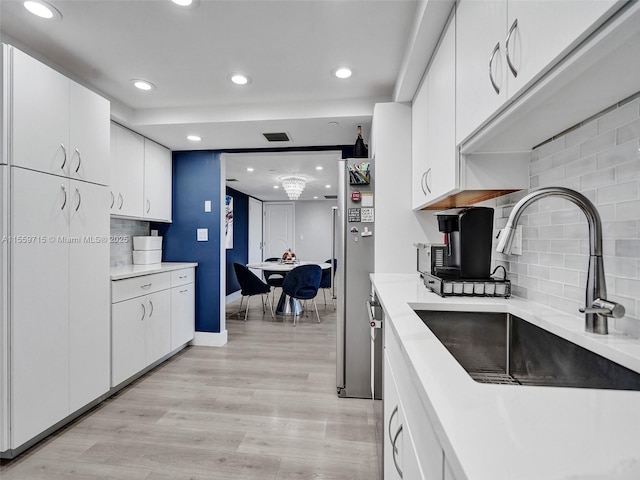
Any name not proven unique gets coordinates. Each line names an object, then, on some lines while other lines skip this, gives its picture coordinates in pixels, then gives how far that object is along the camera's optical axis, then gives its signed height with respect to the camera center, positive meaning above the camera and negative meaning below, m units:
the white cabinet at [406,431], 0.58 -0.44
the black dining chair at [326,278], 5.80 -0.68
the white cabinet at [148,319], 2.50 -0.71
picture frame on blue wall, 6.27 +0.38
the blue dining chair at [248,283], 4.77 -0.63
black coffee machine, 1.54 +0.00
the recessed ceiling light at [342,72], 2.25 +1.21
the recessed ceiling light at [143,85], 2.43 +1.21
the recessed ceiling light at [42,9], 1.63 +1.20
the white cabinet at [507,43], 0.65 +0.51
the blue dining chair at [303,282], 4.55 -0.58
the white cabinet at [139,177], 2.91 +0.64
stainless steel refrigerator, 2.47 -0.28
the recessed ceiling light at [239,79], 2.35 +1.21
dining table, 4.96 -0.95
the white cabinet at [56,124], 1.73 +0.71
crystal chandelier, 5.78 +1.04
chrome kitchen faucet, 0.81 -0.01
